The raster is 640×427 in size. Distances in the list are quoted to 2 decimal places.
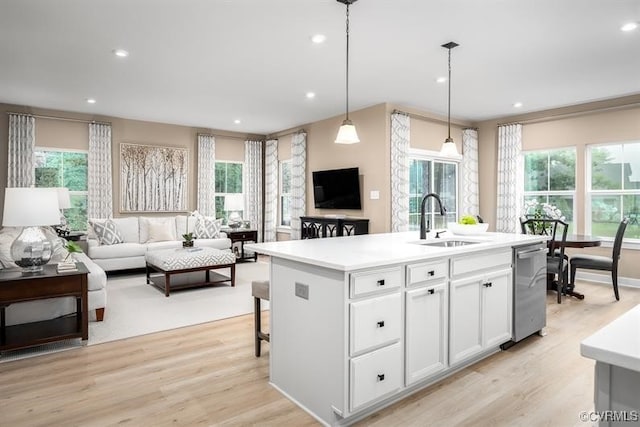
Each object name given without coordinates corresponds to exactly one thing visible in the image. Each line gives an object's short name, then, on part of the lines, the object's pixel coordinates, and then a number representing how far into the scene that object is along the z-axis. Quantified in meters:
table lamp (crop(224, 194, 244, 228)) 7.90
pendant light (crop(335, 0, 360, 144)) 3.28
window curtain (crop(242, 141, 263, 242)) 8.73
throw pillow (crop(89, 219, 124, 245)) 6.24
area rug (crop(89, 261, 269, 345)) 3.68
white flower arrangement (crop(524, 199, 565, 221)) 5.25
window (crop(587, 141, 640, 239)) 5.63
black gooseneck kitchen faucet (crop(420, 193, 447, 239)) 3.22
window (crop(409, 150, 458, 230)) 6.62
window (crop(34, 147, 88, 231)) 6.66
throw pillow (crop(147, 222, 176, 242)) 6.78
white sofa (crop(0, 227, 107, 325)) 3.40
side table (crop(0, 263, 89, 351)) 3.01
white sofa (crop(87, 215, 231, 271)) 6.02
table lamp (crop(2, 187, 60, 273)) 3.10
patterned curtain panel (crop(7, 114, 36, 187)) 6.15
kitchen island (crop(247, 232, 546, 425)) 2.04
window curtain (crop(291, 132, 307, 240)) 7.66
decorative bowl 3.43
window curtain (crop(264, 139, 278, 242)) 8.68
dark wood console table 6.24
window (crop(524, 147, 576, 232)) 6.25
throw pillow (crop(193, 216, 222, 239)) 7.11
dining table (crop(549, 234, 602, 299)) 4.70
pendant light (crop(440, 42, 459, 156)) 3.88
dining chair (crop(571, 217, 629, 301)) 4.73
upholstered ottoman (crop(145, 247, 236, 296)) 4.96
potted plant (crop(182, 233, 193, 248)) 5.86
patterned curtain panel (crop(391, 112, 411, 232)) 6.03
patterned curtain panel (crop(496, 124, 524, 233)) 6.75
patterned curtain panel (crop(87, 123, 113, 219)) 6.84
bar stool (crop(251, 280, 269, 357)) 2.95
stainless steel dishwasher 3.15
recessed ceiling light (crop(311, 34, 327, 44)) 3.58
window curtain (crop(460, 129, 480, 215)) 7.26
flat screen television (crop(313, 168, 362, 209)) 6.50
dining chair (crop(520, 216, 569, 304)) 4.62
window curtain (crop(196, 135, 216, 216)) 8.01
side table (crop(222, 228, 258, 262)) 7.53
